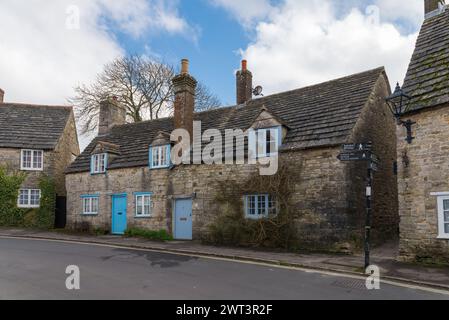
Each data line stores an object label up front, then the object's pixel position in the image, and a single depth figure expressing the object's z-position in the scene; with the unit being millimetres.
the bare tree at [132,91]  34188
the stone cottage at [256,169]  13977
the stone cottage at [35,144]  24328
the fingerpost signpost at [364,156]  10172
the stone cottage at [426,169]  10867
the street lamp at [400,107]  11200
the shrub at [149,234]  18016
